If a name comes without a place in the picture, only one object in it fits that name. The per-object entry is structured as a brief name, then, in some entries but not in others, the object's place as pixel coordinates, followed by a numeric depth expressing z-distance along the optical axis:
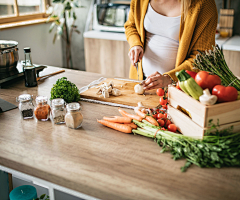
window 3.11
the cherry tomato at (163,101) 1.21
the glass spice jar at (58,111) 1.13
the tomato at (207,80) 0.93
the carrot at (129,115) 1.10
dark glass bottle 1.55
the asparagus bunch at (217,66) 1.07
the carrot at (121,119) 1.11
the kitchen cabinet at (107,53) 3.22
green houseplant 3.45
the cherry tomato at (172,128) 1.05
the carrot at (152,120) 1.06
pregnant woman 1.52
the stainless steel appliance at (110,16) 3.14
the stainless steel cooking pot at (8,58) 1.59
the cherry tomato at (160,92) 1.27
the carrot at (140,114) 1.12
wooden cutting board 1.37
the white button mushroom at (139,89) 1.46
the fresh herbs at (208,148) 0.82
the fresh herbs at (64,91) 1.29
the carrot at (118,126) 1.07
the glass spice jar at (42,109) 1.18
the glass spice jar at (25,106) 1.18
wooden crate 0.88
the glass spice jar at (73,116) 1.08
